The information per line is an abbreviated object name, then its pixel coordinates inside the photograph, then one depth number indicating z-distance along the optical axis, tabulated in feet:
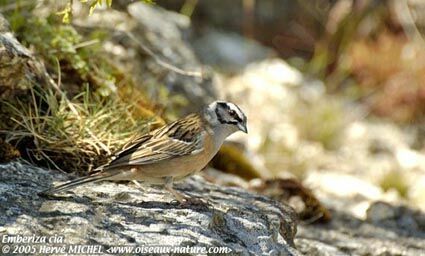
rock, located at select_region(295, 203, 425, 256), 38.83
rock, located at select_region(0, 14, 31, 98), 35.06
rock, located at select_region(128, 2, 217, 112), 52.85
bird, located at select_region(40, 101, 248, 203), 32.53
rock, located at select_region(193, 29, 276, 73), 77.05
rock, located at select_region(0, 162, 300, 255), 27.66
